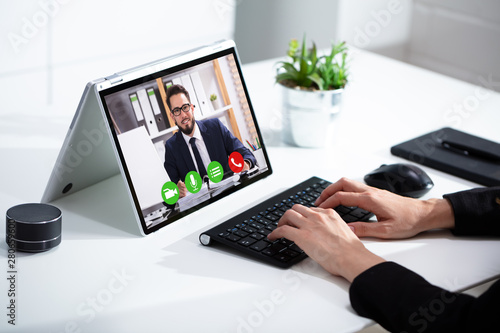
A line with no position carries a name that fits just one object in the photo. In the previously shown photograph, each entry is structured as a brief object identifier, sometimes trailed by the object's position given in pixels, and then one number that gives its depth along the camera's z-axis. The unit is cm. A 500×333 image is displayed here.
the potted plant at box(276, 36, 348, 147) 149
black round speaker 103
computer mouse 130
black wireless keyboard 106
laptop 112
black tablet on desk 143
